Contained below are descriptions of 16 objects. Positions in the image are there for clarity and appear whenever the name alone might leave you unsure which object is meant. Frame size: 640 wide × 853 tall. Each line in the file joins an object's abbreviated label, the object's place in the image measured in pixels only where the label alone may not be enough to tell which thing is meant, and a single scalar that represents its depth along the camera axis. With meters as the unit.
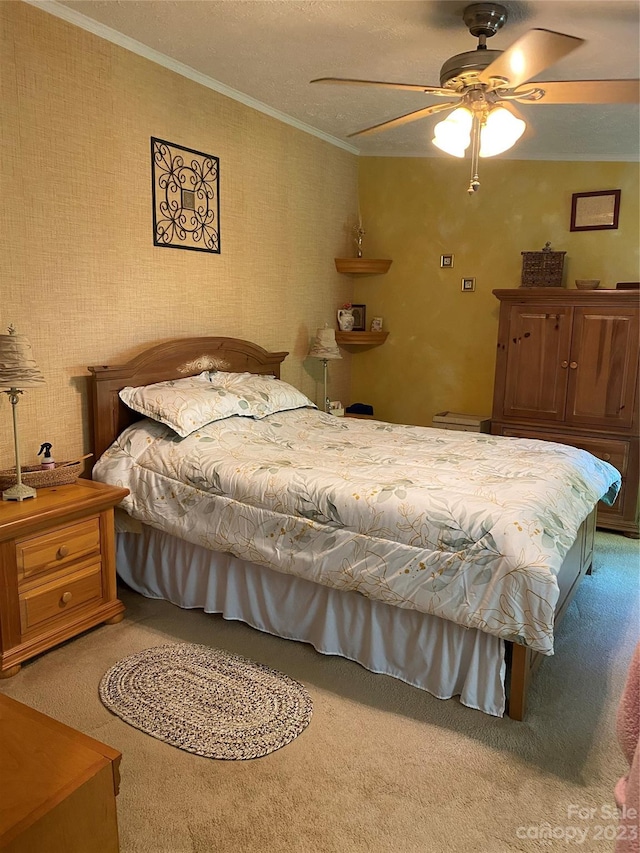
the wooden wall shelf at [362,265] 4.83
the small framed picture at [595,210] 4.19
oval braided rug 2.05
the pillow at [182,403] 3.00
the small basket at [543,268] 4.24
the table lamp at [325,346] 4.46
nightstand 2.33
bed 2.12
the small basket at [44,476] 2.59
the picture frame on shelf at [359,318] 5.05
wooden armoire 3.90
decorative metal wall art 3.33
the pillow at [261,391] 3.47
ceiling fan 1.89
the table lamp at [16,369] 2.42
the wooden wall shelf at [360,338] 4.89
